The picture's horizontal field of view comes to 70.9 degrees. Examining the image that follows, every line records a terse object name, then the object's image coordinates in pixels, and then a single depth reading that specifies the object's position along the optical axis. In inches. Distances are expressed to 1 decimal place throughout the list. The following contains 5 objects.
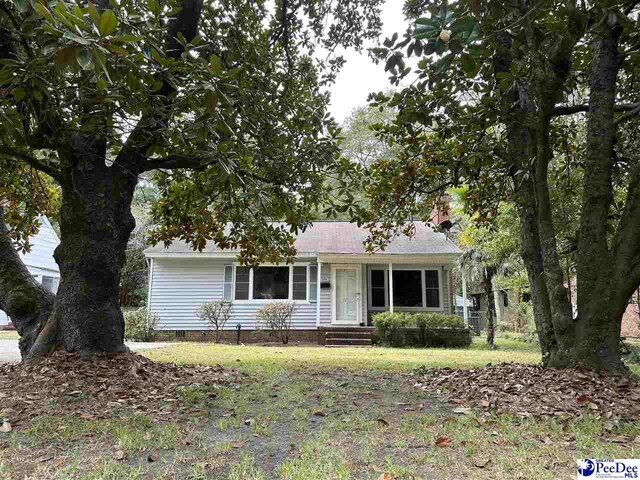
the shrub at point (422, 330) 530.6
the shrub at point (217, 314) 586.3
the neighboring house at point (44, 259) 743.4
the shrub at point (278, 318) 585.0
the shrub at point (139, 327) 577.9
